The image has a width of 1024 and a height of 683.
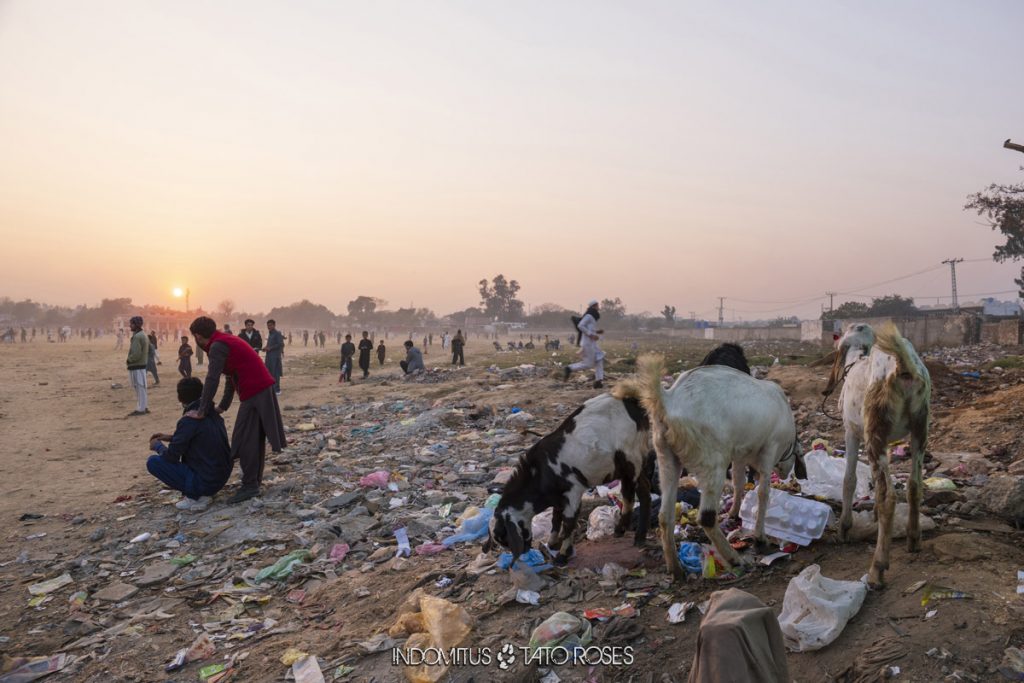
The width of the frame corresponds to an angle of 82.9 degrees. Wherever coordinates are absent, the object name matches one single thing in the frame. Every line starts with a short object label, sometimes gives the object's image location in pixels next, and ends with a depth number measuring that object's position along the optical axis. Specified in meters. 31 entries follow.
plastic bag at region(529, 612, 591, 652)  3.51
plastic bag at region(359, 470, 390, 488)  7.36
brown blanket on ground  2.04
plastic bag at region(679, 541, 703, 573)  4.08
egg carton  4.11
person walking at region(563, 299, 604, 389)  12.28
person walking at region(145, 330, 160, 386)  17.80
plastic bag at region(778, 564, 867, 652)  3.03
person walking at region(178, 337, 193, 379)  17.75
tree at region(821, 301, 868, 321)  51.97
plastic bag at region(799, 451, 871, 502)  4.93
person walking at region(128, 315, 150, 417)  13.14
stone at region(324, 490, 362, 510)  6.75
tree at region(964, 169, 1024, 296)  16.31
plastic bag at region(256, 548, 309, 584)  5.22
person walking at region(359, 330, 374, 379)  21.20
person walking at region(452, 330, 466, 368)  25.14
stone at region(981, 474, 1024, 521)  3.96
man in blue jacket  6.67
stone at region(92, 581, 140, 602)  5.04
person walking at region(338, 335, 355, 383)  20.39
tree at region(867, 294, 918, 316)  67.19
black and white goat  4.55
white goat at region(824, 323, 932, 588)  3.47
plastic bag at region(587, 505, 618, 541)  4.97
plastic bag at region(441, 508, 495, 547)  5.41
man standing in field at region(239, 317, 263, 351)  17.01
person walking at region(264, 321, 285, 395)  16.31
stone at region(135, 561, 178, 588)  5.27
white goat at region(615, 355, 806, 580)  3.84
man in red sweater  7.00
